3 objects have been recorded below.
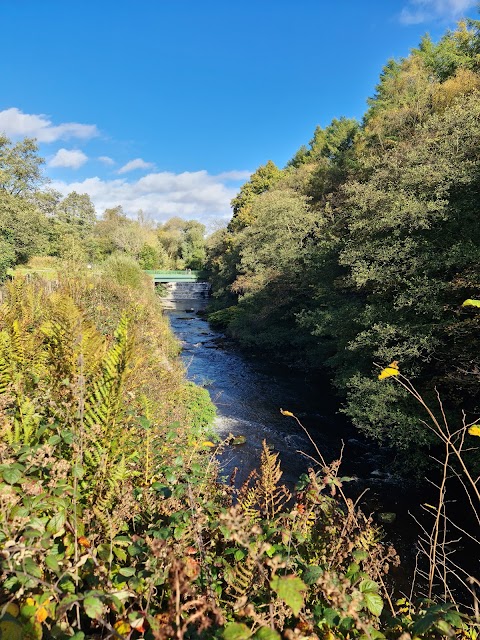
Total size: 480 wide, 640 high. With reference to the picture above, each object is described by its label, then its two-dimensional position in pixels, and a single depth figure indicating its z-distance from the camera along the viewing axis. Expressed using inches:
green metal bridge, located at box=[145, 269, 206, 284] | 1653.7
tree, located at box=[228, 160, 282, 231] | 1627.7
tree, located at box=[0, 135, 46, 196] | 1165.1
